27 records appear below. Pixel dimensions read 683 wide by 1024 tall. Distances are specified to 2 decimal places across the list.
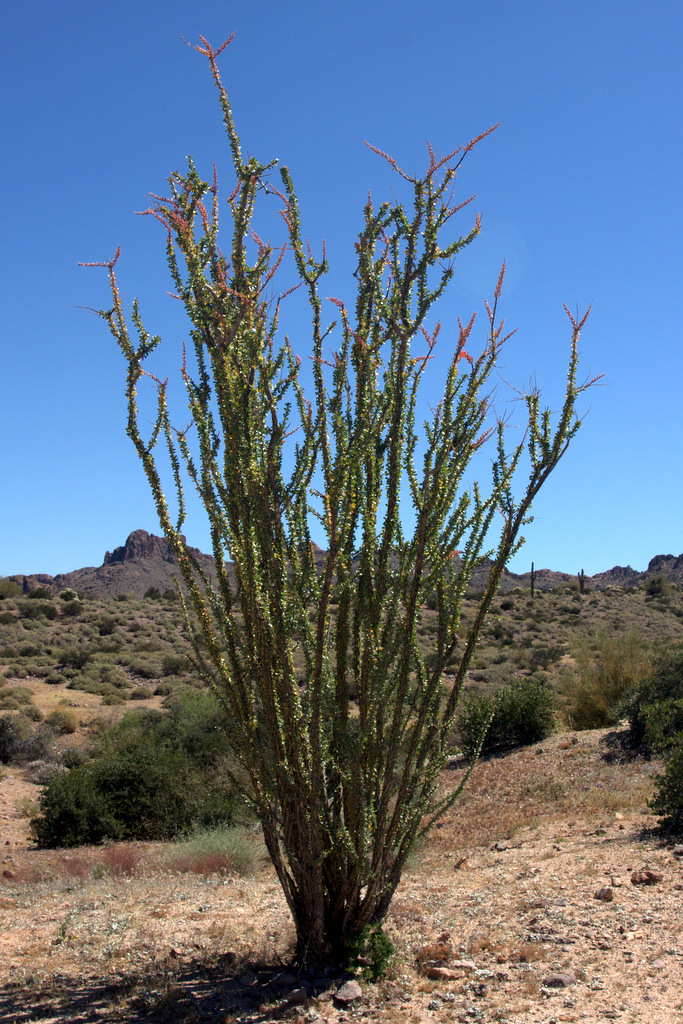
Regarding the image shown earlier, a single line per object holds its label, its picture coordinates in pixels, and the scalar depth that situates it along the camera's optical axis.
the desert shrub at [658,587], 42.76
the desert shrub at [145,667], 28.45
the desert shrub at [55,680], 26.02
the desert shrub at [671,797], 7.72
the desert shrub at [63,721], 20.11
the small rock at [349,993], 4.30
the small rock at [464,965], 4.82
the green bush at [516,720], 14.10
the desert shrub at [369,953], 4.66
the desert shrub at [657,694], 10.79
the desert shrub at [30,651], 29.22
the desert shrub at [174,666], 28.48
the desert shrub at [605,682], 15.63
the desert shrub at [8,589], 38.72
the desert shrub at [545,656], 27.55
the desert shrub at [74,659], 28.66
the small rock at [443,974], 4.68
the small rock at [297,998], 4.30
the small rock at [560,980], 4.50
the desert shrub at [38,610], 35.59
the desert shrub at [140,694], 25.42
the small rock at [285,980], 4.65
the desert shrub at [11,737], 16.89
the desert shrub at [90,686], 25.33
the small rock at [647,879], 6.35
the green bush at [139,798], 11.39
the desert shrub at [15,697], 21.61
